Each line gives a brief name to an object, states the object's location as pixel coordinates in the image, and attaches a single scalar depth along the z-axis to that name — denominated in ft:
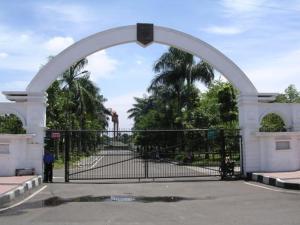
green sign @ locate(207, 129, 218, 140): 60.59
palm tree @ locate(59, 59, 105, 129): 114.08
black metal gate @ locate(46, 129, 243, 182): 55.94
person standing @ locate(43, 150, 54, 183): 53.03
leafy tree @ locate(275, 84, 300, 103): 138.79
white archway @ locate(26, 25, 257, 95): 54.87
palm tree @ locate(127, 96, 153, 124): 246.62
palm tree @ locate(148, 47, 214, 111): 120.13
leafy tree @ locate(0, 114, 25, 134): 98.55
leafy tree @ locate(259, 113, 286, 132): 94.14
